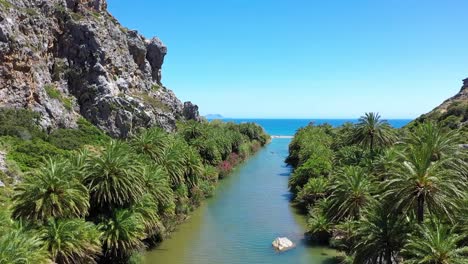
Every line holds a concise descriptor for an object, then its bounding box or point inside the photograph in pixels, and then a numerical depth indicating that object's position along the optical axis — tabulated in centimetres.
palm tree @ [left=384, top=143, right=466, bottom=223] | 2347
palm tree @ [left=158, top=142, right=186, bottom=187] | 4381
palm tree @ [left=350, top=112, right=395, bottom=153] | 5050
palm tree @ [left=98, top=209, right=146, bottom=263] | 2916
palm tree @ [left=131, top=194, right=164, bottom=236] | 3234
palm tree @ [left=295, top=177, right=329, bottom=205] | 4785
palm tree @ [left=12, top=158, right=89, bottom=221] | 2548
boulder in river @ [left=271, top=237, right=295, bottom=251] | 3709
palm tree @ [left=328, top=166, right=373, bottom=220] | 3422
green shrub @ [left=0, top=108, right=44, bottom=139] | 5040
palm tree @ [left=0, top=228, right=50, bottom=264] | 1912
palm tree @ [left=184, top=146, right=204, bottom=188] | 5009
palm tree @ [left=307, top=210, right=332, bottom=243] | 3806
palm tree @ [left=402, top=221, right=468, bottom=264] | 2094
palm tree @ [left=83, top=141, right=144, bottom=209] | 2962
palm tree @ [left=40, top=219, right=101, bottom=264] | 2445
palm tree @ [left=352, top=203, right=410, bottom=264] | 2462
